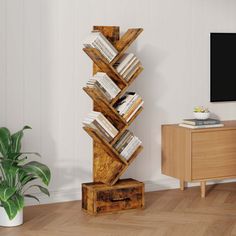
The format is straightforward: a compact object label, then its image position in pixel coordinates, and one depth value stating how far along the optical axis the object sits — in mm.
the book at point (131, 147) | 5286
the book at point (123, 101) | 5246
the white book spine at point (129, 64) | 5216
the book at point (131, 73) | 5250
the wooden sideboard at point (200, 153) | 5574
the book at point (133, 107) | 5242
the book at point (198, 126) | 5648
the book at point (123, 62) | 5211
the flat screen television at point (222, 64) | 6129
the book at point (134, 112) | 5254
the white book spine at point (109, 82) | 5093
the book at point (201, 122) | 5656
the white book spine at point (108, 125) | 5105
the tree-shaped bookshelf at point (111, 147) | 5098
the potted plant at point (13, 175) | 4535
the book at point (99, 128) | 5098
